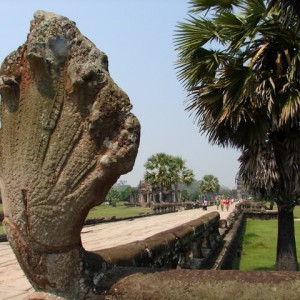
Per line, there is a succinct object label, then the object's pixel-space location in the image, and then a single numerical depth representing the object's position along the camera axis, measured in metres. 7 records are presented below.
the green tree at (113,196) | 100.16
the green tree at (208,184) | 79.38
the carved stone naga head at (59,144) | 1.74
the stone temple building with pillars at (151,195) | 60.04
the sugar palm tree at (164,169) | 51.78
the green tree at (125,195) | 123.36
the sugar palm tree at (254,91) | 6.40
